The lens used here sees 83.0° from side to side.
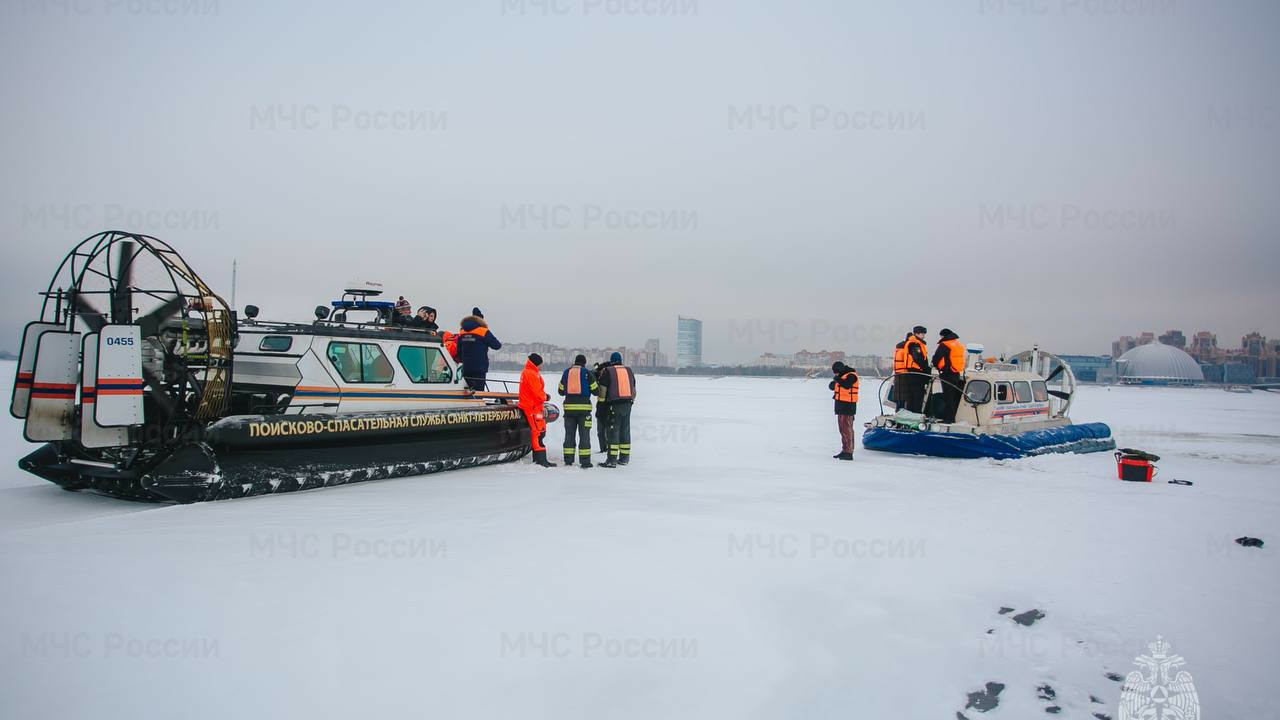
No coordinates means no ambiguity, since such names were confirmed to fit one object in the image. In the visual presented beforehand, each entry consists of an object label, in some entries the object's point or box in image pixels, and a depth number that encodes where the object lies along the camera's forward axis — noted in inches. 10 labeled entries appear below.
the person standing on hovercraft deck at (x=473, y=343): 394.0
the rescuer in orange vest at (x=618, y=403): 394.9
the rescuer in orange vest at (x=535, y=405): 382.9
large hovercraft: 248.5
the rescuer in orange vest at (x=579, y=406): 382.6
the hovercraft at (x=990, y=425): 441.4
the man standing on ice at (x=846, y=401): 428.1
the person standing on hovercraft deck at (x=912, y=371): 467.2
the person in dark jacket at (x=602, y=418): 402.0
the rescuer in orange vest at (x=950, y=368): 454.9
